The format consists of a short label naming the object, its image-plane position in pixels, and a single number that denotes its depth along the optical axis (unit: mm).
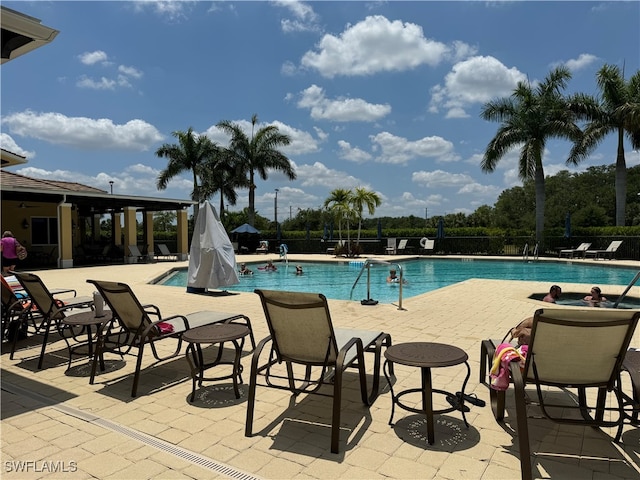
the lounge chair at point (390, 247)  24531
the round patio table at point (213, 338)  3344
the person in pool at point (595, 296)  8359
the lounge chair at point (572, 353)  2242
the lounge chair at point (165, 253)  23178
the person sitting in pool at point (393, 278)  13508
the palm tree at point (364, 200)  22781
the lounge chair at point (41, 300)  4605
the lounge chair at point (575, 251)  19875
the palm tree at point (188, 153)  29047
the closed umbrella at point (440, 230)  24219
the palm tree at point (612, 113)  21062
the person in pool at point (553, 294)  8465
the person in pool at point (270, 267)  17469
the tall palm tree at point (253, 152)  28953
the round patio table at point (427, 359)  2662
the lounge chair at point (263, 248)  27047
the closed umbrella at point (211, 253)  8422
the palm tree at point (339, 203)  23123
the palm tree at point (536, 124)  21734
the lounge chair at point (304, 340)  2697
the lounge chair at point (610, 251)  19000
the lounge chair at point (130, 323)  3684
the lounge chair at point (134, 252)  20750
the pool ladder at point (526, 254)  20338
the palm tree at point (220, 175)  29000
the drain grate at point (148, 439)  2326
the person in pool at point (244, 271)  16061
